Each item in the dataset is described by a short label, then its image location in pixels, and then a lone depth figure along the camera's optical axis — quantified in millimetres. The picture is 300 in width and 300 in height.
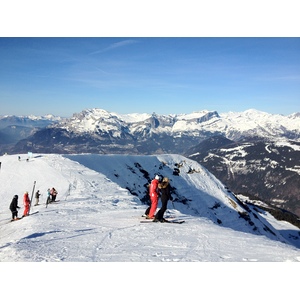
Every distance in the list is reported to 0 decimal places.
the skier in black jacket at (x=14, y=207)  26200
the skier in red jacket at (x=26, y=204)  28225
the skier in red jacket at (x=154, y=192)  20269
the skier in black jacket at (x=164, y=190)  19266
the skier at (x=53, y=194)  36094
